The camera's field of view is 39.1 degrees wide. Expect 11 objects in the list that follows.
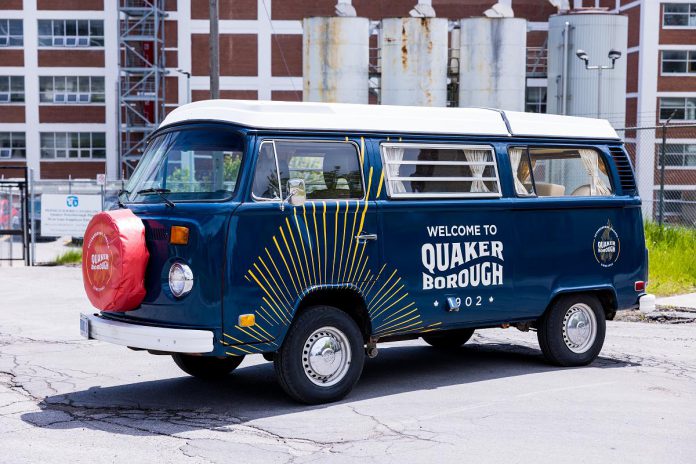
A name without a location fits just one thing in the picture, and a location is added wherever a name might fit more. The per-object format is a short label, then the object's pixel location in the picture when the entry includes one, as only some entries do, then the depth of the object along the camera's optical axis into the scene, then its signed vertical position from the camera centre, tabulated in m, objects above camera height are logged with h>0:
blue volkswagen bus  7.93 -0.52
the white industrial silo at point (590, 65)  43.62 +5.16
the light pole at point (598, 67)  39.35 +4.87
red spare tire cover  7.89 -0.67
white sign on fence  24.64 -0.90
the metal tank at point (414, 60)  43.06 +5.30
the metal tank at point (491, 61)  43.38 +5.33
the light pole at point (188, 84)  58.51 +5.72
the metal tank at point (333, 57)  43.03 +5.41
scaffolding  59.62 +6.43
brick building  59.47 +7.31
